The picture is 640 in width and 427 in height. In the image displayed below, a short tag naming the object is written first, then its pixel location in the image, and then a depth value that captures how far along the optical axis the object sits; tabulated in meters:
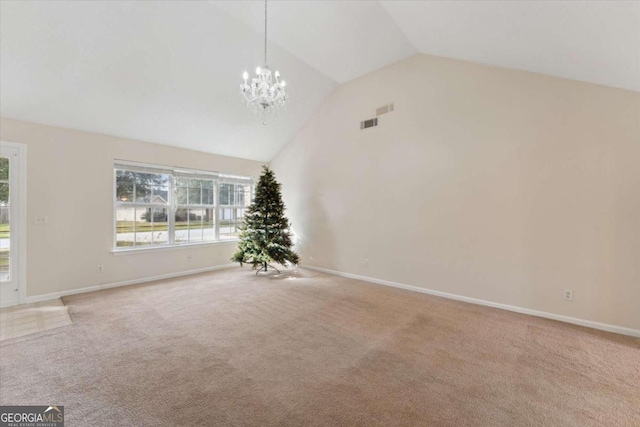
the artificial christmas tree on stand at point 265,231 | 5.32
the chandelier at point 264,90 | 3.06
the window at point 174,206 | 4.63
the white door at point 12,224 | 3.53
